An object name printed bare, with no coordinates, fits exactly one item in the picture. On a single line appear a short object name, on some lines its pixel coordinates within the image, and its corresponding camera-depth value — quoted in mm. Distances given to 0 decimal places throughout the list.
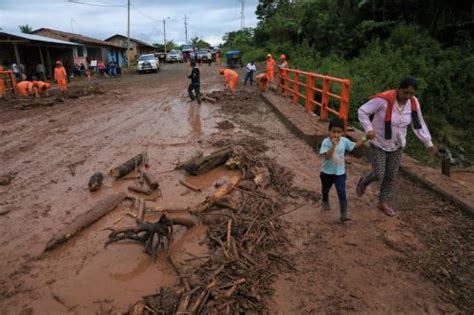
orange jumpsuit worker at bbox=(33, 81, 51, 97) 15508
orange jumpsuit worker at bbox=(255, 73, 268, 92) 15728
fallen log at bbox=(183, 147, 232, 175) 6141
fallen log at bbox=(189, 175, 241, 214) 4750
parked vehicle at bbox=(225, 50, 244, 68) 34469
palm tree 54550
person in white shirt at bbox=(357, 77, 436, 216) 4328
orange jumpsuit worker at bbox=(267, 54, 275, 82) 18283
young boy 4277
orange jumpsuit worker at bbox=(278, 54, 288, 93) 13998
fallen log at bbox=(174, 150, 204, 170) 6406
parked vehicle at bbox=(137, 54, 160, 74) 32562
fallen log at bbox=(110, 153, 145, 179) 6070
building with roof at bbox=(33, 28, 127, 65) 33688
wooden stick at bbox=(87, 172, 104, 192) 5574
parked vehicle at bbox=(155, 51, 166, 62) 52544
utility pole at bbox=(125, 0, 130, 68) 39744
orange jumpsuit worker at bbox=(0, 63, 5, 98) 16300
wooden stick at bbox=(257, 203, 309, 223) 4477
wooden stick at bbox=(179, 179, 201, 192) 5611
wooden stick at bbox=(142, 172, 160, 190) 5629
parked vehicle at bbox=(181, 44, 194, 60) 53656
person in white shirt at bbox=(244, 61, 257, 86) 18688
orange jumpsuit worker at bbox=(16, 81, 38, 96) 15617
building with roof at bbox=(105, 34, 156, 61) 56297
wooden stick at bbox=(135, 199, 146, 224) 4616
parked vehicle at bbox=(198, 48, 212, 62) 44438
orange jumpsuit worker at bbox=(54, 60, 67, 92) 16753
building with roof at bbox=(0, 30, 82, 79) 21547
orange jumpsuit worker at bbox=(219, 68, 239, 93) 15250
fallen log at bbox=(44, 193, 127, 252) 4061
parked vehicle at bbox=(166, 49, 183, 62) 50831
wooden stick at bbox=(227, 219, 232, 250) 3866
